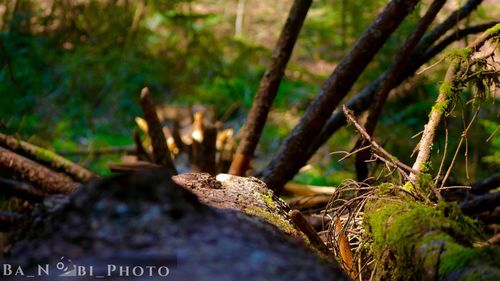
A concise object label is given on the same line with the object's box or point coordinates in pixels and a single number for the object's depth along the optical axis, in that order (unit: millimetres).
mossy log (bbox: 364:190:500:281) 1986
